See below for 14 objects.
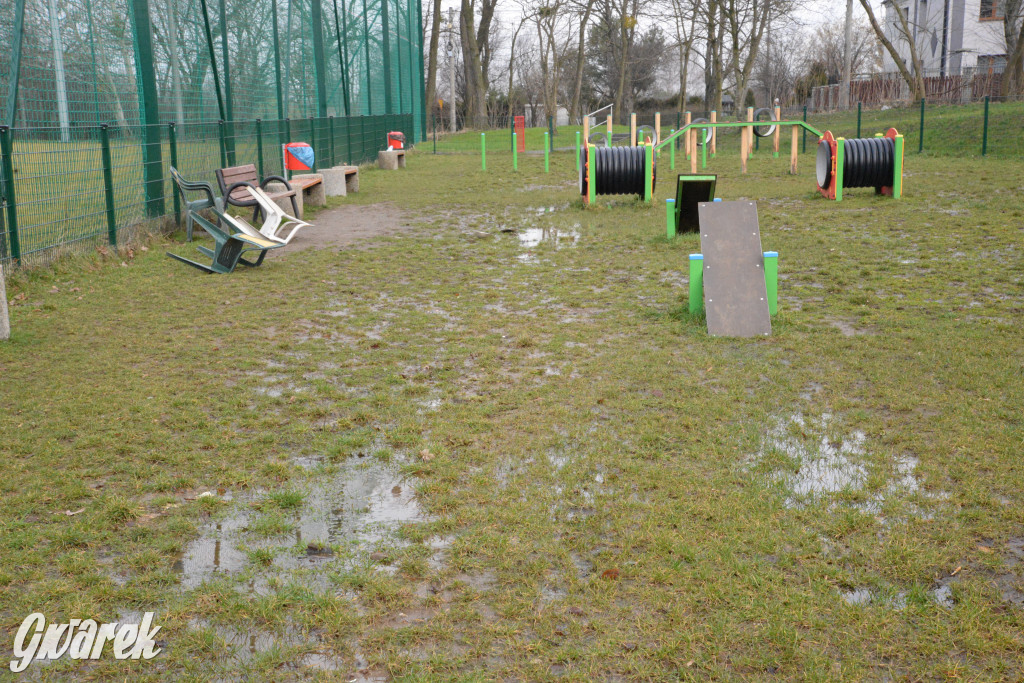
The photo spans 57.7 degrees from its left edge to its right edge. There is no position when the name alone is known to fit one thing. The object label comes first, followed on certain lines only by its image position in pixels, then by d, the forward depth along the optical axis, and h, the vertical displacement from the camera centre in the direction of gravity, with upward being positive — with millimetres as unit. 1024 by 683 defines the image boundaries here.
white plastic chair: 11422 -529
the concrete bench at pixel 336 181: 18484 -171
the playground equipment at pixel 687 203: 11812 -431
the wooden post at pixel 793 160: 20625 +163
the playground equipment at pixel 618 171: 15328 -34
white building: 51250 +7224
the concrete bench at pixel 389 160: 26203 +326
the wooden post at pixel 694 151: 21016 +394
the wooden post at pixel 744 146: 21969 +503
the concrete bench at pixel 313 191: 16505 -329
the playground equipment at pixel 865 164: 15297 +42
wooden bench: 13070 -213
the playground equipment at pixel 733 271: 7105 -805
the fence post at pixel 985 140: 22734 +614
